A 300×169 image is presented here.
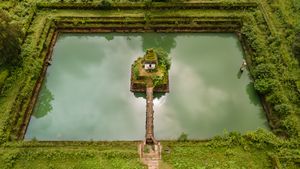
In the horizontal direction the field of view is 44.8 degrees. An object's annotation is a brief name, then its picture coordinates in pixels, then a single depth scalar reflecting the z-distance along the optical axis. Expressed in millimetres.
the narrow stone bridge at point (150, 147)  21936
